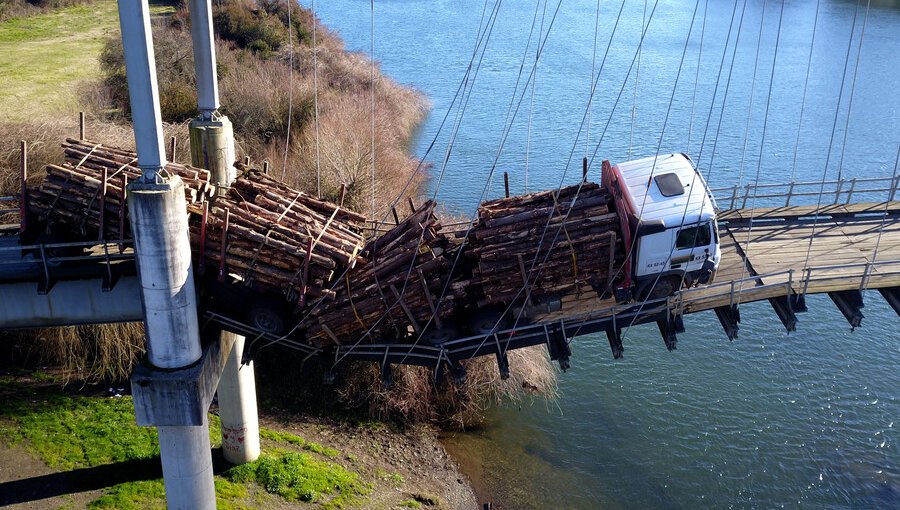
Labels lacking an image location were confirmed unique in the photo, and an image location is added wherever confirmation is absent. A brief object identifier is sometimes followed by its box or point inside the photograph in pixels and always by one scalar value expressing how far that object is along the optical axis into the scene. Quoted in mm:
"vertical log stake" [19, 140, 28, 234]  17188
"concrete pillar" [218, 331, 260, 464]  21219
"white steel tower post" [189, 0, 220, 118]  18906
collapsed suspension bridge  17406
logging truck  16766
